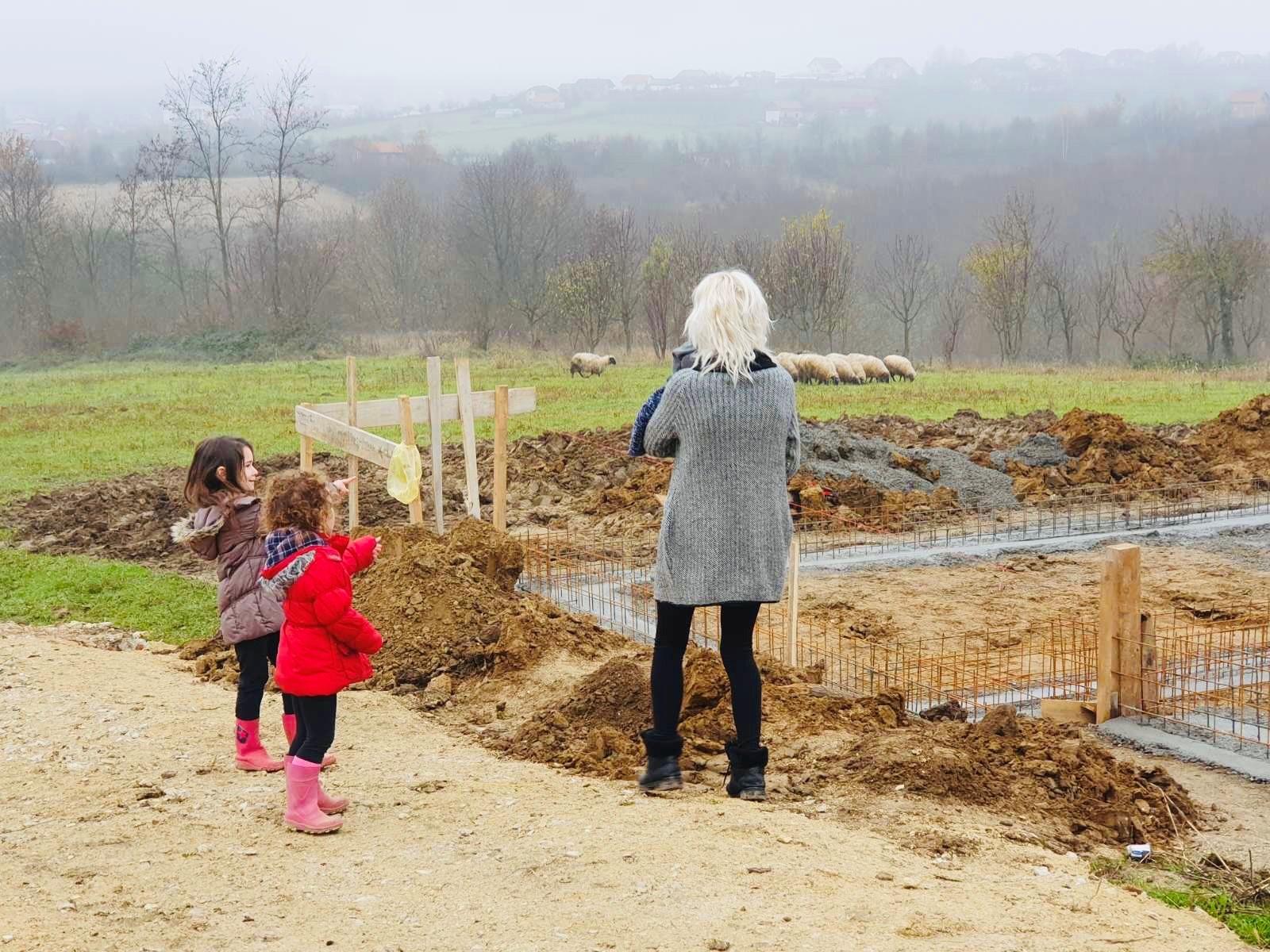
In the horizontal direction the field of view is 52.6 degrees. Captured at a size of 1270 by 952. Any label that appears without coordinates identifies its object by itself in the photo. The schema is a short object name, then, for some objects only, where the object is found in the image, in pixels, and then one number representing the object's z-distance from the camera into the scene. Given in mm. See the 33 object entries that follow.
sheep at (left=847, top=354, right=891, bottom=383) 32031
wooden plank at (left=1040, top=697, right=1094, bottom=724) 6332
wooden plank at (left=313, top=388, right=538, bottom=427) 9398
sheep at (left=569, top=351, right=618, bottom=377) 32906
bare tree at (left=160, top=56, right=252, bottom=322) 49562
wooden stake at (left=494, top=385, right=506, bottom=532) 9461
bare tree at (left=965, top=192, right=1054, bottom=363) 45594
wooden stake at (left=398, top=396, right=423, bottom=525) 8539
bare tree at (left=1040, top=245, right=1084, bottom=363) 47812
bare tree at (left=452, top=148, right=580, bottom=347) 54031
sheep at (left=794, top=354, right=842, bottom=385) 29828
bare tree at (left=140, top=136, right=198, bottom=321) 51219
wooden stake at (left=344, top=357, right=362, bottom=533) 9202
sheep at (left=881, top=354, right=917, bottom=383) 32684
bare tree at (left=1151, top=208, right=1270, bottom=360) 41594
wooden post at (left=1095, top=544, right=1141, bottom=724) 6238
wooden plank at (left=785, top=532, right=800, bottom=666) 7016
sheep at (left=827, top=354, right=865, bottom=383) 30734
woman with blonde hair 4602
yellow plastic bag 6879
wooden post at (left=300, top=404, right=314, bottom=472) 9485
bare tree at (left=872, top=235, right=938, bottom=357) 51312
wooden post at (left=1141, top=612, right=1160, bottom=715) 6332
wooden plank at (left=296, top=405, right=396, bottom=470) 8242
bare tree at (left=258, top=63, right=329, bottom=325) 47500
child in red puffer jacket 4645
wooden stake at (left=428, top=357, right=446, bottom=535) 9039
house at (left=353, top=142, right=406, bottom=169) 100062
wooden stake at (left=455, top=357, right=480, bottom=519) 9305
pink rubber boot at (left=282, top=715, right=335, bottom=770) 5277
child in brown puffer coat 5309
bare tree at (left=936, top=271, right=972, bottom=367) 45625
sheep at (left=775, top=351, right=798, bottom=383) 29078
